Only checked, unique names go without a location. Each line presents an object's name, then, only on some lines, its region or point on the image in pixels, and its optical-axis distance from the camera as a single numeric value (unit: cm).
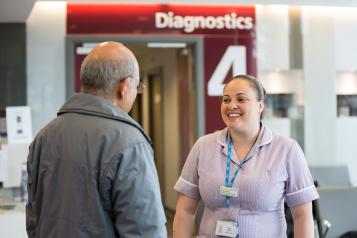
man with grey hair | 160
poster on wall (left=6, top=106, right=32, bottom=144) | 499
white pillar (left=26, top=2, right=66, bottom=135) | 606
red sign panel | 622
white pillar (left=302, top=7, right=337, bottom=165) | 680
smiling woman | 226
